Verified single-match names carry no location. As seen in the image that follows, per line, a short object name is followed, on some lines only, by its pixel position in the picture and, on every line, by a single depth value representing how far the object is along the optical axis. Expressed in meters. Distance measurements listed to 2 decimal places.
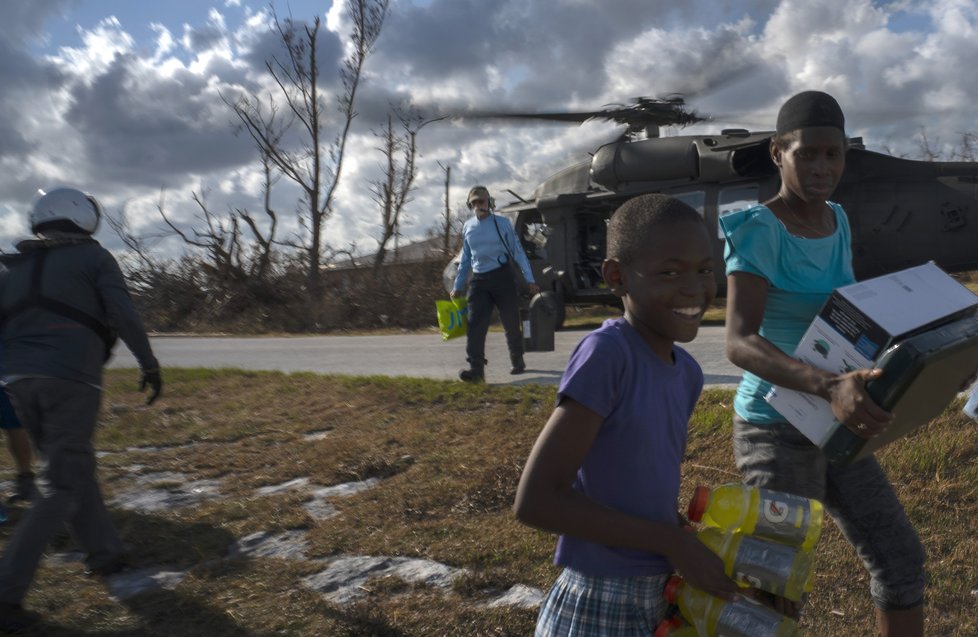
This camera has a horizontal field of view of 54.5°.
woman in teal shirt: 2.76
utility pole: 26.05
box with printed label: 2.40
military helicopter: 11.66
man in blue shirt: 9.11
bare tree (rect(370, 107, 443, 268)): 27.70
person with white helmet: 4.69
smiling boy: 1.98
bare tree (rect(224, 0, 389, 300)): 26.64
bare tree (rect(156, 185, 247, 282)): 27.19
